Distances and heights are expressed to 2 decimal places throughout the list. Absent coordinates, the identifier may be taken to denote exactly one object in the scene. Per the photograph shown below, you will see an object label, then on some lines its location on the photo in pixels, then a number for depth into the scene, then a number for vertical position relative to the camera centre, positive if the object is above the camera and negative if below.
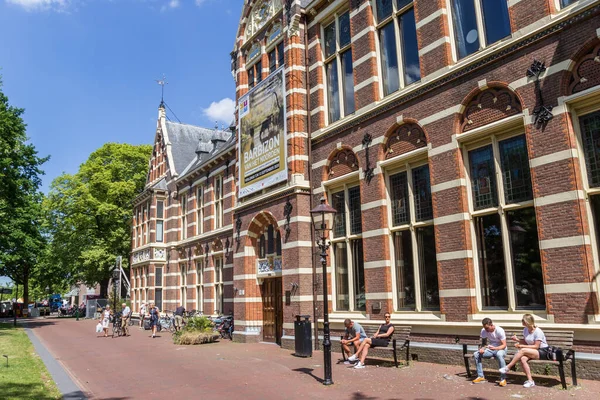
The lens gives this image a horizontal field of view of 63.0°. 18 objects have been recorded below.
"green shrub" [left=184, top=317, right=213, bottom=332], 18.75 -1.43
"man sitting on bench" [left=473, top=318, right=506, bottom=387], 9.19 -1.43
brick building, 9.50 +2.77
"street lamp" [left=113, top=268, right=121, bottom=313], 34.27 +0.41
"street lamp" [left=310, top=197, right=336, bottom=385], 9.85 +0.34
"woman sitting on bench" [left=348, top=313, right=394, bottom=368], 11.62 -1.52
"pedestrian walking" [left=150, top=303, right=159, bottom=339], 23.09 -1.22
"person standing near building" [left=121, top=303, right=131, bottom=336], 23.77 -1.30
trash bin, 13.94 -1.60
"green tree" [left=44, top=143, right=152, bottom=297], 39.00 +6.30
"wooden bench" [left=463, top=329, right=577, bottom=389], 8.33 -1.49
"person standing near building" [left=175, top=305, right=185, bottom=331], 22.57 -1.47
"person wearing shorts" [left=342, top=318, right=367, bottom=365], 12.16 -1.41
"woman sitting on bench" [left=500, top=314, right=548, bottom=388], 8.59 -1.36
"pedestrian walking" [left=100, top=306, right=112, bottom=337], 23.99 -1.44
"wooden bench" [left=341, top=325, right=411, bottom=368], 11.32 -1.52
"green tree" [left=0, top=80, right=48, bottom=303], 26.23 +5.82
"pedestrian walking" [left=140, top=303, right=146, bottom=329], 28.82 -1.43
